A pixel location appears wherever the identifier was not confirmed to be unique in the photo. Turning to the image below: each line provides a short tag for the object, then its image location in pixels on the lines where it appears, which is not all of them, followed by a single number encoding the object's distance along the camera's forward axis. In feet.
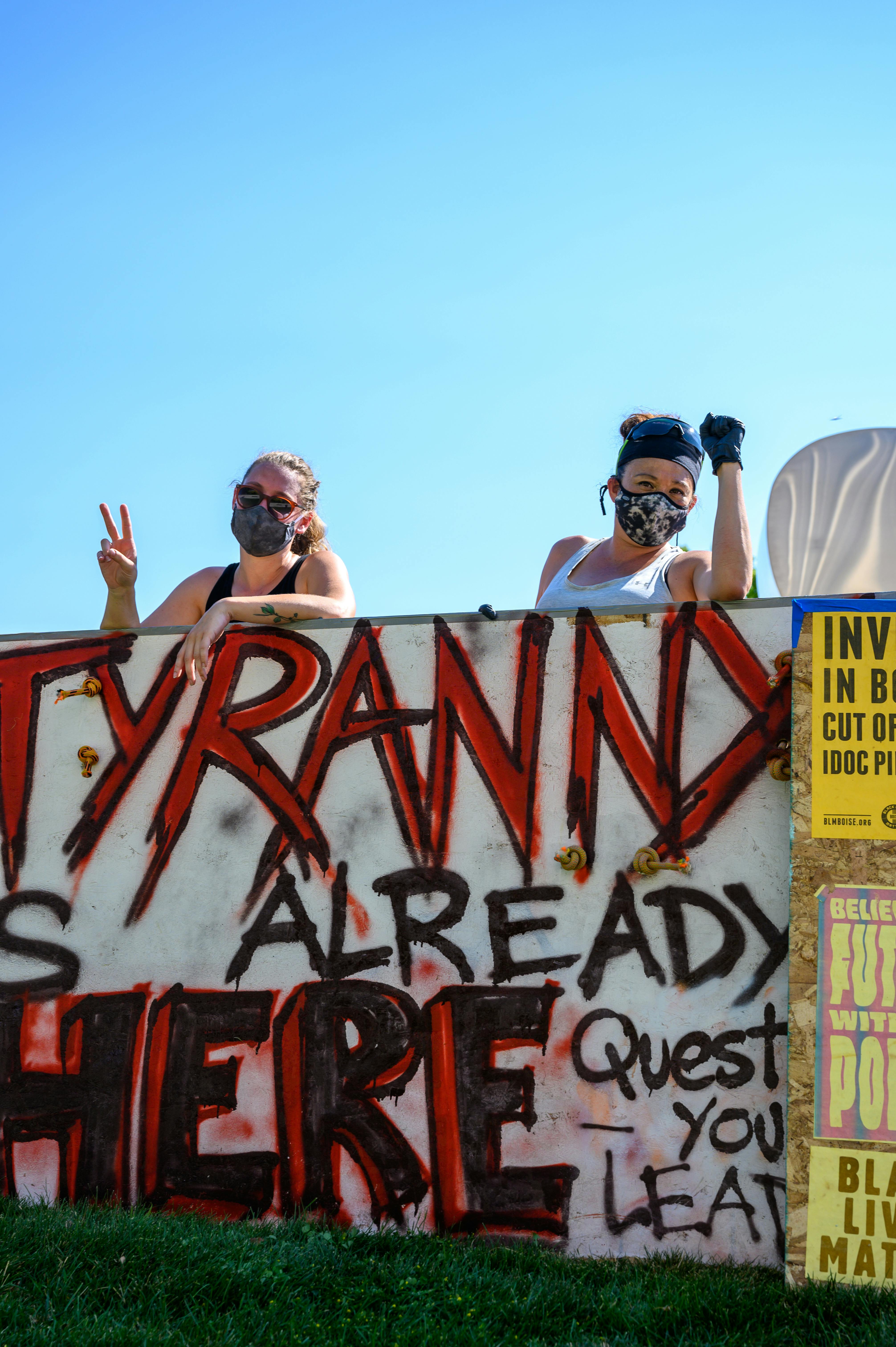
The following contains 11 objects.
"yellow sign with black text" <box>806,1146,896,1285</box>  10.87
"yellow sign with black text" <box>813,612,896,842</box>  11.69
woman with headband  14.40
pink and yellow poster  11.14
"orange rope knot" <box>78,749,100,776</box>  14.19
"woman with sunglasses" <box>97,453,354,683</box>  15.52
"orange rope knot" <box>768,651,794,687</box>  12.48
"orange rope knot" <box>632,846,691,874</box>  12.34
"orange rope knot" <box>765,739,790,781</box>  12.26
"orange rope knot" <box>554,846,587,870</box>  12.57
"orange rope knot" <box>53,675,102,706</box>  14.33
